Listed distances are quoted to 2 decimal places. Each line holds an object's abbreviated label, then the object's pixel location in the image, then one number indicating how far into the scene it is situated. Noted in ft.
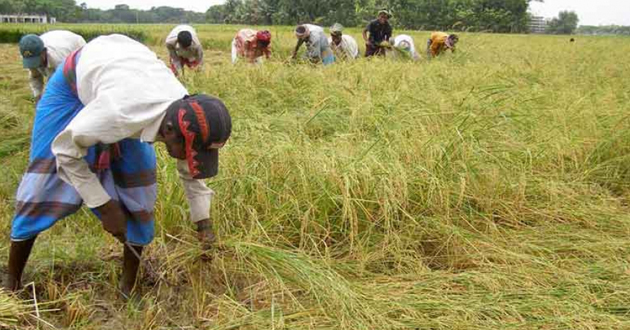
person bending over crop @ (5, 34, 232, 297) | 4.89
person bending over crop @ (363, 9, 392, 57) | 27.55
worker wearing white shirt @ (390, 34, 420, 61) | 27.12
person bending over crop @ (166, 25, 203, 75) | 19.01
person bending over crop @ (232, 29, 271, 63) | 22.22
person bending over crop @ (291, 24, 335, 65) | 22.79
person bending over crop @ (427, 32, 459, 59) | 26.84
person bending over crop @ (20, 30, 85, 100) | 11.37
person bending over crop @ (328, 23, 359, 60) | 25.02
